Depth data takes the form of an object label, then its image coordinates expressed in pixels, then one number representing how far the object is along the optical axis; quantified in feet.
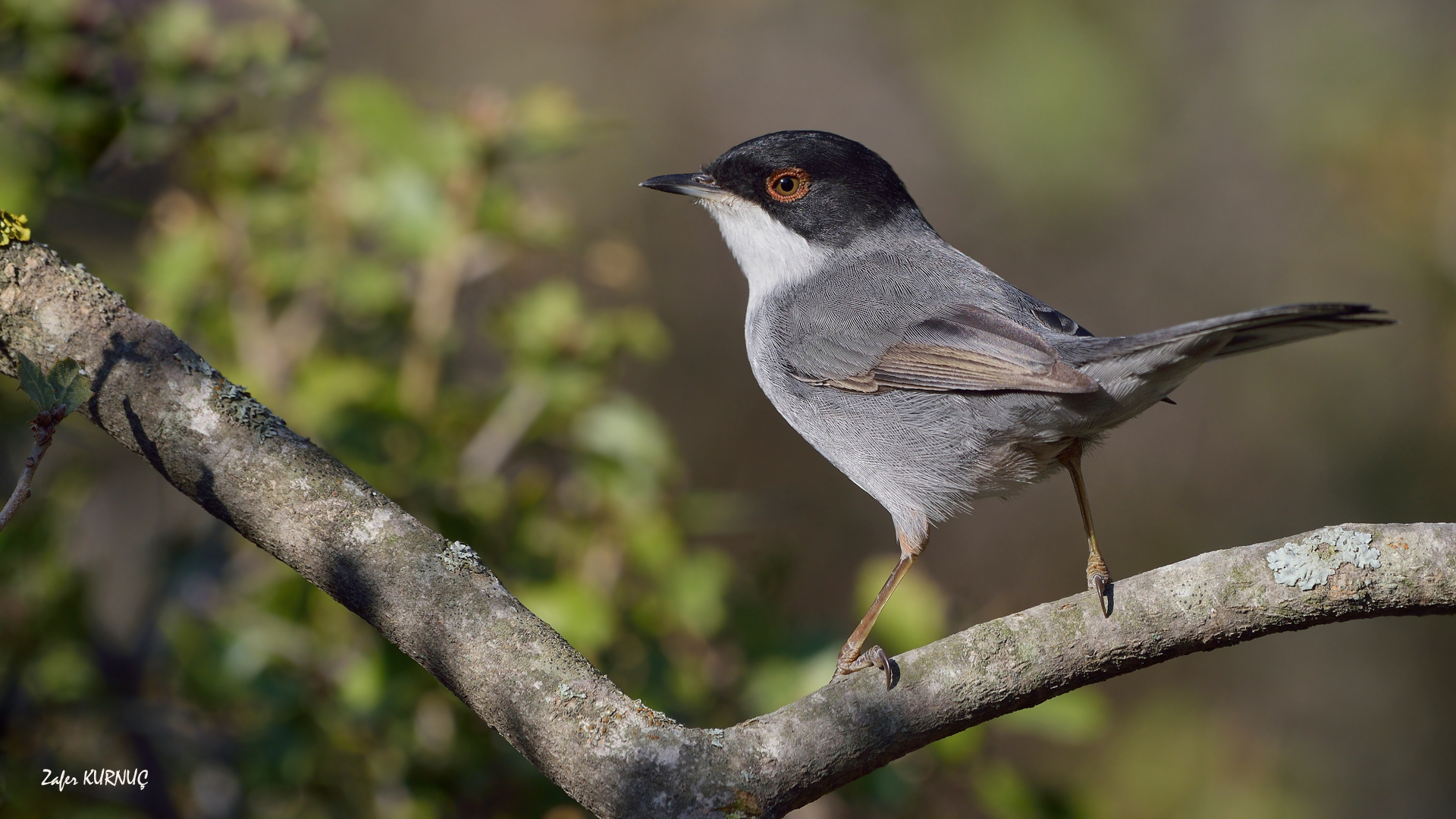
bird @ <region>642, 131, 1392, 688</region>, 12.85
